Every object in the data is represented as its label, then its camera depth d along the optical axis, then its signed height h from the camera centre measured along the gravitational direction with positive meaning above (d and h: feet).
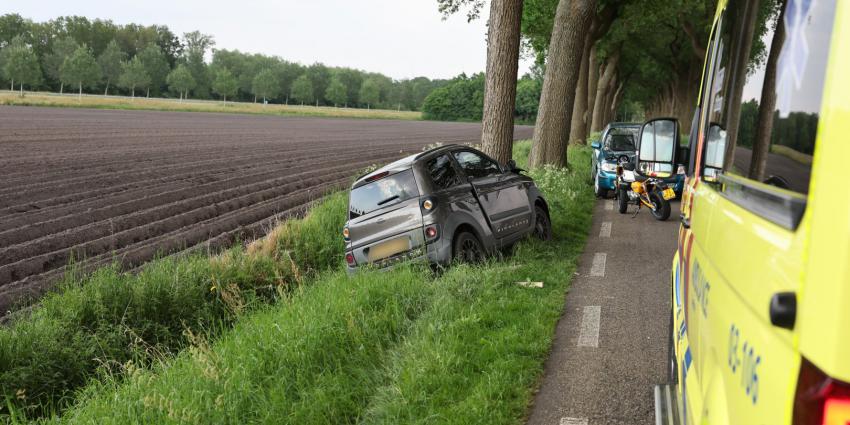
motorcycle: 47.19 -2.99
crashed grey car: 29.86 -3.56
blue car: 57.26 -0.71
